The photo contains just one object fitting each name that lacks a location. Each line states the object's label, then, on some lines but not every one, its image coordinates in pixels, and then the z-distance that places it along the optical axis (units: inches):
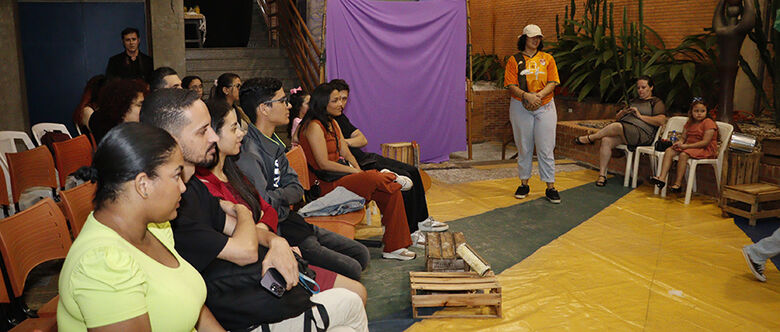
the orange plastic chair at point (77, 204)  119.0
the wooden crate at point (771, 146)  233.1
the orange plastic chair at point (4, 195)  157.0
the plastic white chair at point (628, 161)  275.9
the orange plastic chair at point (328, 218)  157.6
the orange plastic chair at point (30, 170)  167.0
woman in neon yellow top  61.1
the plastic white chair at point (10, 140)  202.1
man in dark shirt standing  259.8
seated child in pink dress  247.3
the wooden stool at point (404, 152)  256.7
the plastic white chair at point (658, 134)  268.3
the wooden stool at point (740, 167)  231.9
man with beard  89.2
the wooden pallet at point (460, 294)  141.6
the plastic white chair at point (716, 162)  243.1
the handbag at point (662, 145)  261.9
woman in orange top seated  173.0
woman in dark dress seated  275.4
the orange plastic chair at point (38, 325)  85.0
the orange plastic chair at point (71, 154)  182.5
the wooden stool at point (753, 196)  213.3
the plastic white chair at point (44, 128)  225.6
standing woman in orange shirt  238.4
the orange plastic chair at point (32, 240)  97.0
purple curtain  287.3
